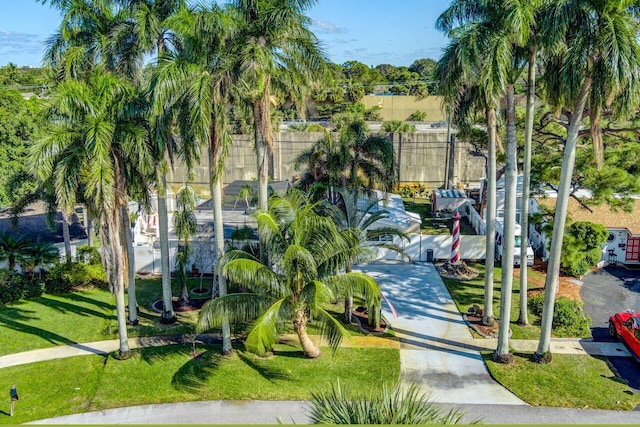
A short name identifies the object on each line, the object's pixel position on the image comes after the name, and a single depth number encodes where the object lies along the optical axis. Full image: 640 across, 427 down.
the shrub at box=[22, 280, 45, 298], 19.84
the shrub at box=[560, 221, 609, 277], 19.39
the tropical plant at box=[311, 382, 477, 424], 8.12
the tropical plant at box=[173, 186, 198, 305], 18.94
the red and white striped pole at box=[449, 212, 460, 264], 21.83
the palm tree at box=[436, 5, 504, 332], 13.05
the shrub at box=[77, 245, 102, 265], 21.64
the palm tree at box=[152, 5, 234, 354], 12.80
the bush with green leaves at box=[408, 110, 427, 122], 58.90
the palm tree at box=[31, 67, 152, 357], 13.27
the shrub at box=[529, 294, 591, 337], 16.27
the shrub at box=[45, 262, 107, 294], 20.45
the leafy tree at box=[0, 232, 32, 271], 19.89
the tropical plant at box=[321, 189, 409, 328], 15.86
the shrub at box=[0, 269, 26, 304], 19.42
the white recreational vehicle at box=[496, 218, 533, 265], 22.16
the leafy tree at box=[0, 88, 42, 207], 24.23
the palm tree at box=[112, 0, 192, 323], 14.74
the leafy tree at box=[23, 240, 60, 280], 20.16
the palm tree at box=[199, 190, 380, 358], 12.80
